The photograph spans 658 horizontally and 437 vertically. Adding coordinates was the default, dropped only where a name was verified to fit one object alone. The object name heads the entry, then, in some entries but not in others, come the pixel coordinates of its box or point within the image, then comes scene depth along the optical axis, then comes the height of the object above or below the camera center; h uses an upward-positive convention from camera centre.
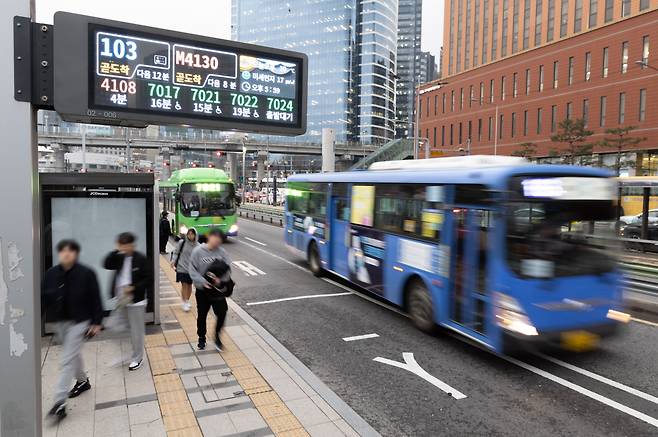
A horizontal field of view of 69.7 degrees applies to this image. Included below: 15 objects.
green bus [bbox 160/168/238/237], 19.98 -0.57
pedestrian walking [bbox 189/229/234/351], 7.16 -1.34
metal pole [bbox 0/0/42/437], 3.04 -0.46
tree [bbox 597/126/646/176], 39.94 +4.57
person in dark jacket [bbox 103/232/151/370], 6.16 -1.17
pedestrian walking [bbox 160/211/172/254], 16.09 -1.48
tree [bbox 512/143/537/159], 51.44 +4.78
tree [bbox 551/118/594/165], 43.03 +5.30
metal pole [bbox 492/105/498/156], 59.79 +6.35
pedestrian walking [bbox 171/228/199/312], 9.55 -1.48
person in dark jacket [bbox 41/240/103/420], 5.02 -1.30
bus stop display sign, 3.90 +1.09
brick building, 43.75 +13.22
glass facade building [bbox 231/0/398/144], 132.38 +39.49
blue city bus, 6.52 -0.91
